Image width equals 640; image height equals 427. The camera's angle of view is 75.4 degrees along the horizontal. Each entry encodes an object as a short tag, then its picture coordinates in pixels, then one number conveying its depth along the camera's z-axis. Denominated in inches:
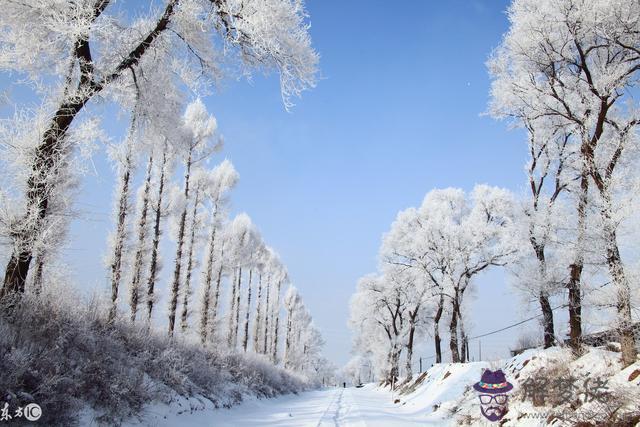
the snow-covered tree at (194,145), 827.4
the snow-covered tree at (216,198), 1073.0
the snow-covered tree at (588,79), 384.5
